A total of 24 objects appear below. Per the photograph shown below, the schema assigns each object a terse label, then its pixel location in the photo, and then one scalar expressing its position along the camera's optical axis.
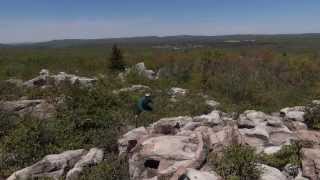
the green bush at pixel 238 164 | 5.51
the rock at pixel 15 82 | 15.33
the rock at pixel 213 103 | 11.64
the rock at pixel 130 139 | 7.38
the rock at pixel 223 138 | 6.62
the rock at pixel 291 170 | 5.94
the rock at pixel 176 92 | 13.66
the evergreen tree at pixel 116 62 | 20.86
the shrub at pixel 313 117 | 8.59
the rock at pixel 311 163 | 5.72
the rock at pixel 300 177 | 5.69
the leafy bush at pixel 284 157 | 6.09
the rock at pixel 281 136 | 7.49
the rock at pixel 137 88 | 14.00
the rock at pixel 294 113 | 9.05
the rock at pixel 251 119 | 8.31
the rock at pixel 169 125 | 7.65
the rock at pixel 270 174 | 5.54
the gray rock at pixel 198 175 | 5.20
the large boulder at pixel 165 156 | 6.03
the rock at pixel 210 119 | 8.17
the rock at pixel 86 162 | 6.88
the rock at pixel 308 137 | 6.90
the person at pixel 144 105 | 10.10
